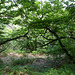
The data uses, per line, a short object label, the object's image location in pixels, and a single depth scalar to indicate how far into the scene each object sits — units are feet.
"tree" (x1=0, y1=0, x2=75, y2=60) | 9.30
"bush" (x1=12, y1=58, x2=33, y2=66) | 19.64
